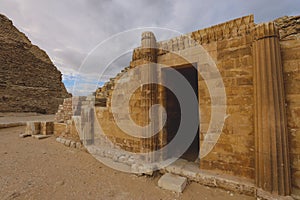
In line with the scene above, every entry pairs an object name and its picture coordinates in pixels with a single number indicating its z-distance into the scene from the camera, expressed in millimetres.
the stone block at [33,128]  7931
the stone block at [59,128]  7346
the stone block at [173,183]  2980
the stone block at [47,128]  7905
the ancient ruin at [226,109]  2471
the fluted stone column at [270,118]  2387
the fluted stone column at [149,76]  3930
